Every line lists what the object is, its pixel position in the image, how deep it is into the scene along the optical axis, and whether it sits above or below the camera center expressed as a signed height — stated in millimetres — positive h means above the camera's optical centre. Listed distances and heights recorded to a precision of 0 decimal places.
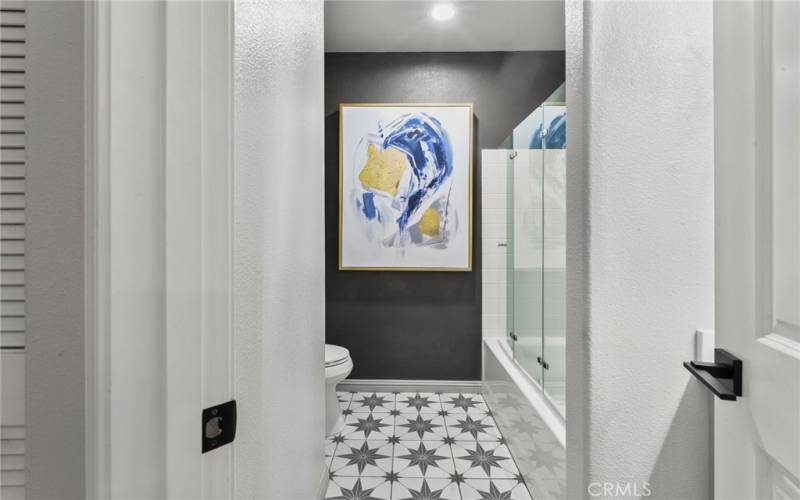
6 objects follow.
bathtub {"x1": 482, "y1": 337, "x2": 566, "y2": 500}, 1493 -764
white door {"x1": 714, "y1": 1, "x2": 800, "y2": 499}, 569 +17
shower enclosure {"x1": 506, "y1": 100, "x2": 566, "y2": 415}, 1827 +18
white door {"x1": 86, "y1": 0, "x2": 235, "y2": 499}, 439 +9
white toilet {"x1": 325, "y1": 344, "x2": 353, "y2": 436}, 2207 -680
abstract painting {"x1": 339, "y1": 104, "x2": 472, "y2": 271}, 2846 +460
